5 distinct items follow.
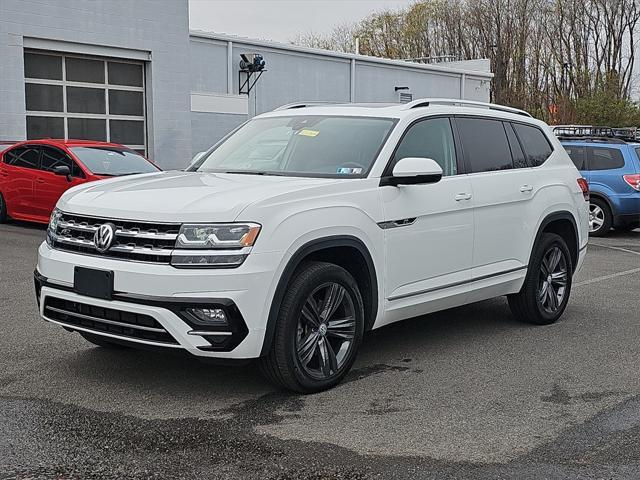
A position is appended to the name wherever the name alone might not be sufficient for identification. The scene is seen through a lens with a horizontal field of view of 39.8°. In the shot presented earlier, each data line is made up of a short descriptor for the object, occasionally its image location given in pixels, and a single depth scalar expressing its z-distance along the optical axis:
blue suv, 15.15
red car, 13.66
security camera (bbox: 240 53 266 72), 23.78
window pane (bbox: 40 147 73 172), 13.85
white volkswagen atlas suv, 4.86
